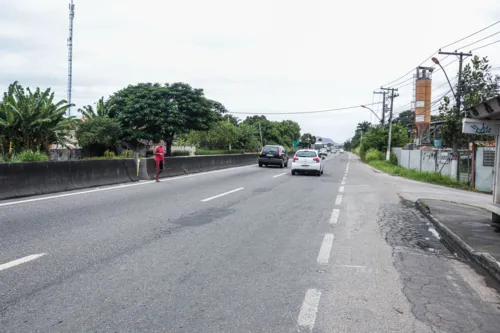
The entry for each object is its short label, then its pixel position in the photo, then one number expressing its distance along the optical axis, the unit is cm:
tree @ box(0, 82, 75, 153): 2680
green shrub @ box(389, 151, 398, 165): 4259
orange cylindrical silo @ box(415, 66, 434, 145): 5494
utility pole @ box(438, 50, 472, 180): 2235
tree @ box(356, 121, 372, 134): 14144
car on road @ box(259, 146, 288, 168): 2920
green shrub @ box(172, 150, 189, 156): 5363
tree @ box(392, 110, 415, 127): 10520
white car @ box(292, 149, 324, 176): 2253
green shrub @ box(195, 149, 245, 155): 5500
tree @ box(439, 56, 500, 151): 2142
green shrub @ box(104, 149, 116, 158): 3884
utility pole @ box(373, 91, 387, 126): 5262
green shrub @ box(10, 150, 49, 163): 2005
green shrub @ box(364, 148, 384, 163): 4831
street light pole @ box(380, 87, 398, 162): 4253
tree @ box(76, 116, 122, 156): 3909
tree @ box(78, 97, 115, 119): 4328
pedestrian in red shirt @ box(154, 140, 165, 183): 1666
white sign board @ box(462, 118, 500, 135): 909
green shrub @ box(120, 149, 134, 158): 3939
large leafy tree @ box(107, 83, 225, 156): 4025
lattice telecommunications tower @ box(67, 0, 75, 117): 4594
